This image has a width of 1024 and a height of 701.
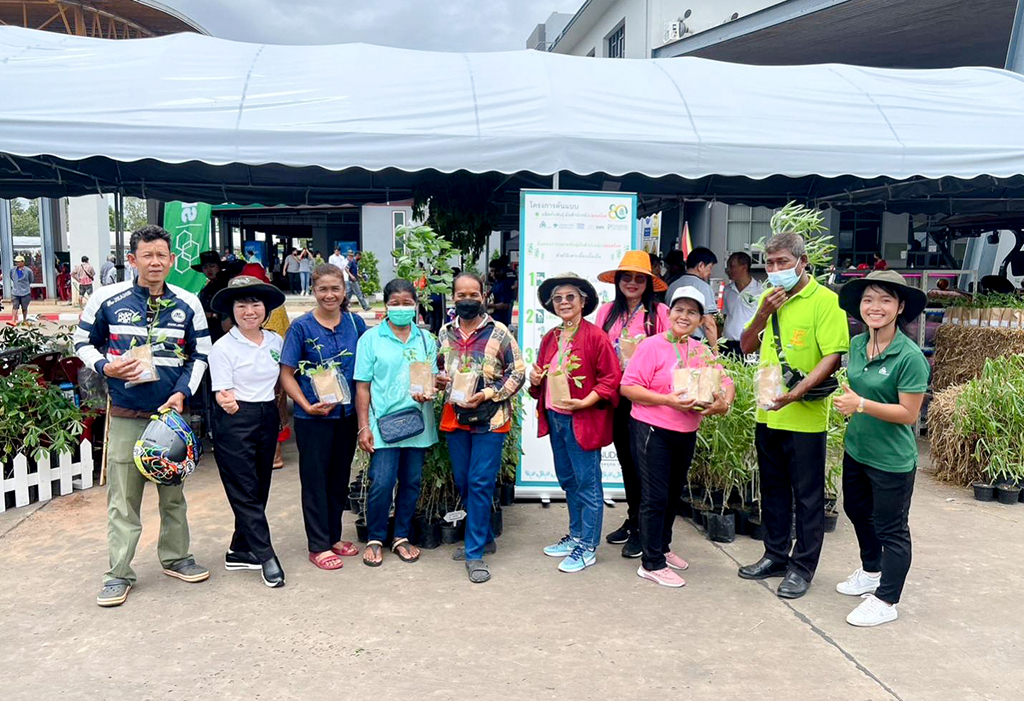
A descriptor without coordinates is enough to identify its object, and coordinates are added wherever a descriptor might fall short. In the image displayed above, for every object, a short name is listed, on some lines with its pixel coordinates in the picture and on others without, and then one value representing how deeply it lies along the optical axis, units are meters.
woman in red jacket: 4.23
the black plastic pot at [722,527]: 4.94
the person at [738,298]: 7.47
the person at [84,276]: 23.55
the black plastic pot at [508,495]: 5.56
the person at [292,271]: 29.20
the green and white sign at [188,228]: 10.34
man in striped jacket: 3.91
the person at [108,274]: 18.10
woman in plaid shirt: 4.28
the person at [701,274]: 6.14
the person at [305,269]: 28.69
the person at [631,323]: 4.58
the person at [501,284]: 11.53
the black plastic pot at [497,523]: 4.96
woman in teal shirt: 4.31
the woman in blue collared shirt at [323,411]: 4.23
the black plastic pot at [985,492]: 5.85
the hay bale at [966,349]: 7.54
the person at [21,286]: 18.50
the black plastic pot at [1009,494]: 5.76
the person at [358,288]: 5.83
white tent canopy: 5.39
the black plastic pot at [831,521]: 5.12
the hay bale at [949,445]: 6.08
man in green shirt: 3.88
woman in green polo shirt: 3.53
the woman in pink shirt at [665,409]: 4.04
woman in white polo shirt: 4.06
